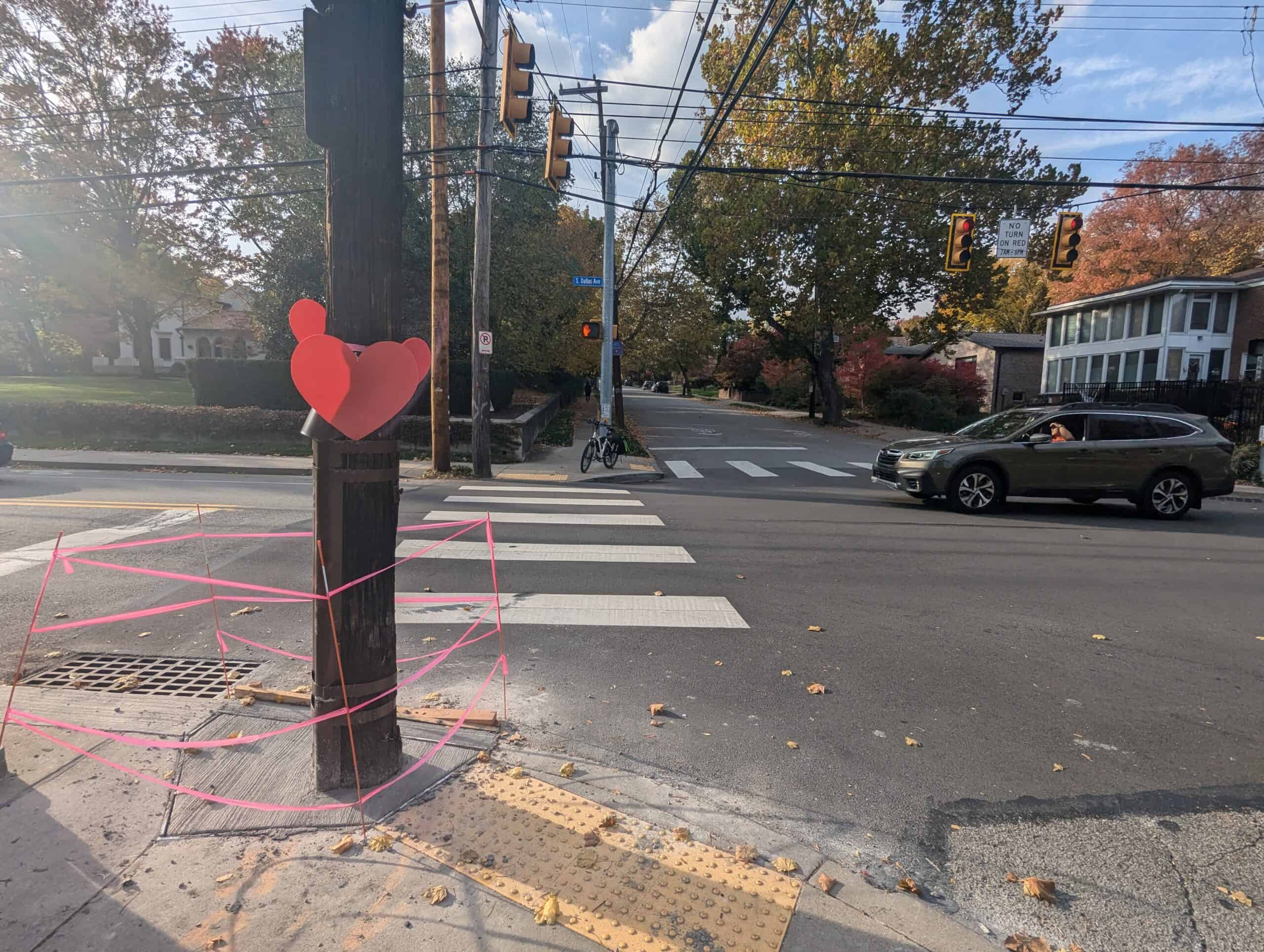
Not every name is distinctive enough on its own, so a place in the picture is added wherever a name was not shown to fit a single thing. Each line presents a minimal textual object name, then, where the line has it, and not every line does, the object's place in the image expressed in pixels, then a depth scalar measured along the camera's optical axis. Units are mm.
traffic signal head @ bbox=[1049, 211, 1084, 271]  13953
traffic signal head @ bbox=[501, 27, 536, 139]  8688
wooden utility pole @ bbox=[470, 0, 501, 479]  12906
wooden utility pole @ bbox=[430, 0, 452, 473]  12758
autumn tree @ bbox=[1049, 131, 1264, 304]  36125
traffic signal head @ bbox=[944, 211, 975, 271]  14242
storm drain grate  4230
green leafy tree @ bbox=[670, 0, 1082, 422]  25562
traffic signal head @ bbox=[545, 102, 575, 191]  10523
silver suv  10906
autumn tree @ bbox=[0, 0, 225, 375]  26391
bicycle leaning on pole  15957
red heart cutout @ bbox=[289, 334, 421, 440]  2707
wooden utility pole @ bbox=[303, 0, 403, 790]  2914
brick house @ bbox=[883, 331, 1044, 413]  42156
